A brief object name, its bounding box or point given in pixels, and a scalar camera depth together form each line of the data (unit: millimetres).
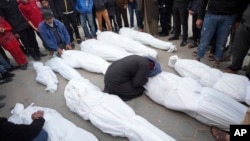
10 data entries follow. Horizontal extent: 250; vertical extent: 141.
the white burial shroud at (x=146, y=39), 3630
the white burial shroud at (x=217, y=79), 2102
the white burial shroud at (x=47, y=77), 2998
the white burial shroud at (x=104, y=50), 3411
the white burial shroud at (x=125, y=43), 3430
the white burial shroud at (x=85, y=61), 3201
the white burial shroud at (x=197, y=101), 1827
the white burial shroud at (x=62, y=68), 3132
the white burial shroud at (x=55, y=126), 1817
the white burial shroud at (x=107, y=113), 1768
